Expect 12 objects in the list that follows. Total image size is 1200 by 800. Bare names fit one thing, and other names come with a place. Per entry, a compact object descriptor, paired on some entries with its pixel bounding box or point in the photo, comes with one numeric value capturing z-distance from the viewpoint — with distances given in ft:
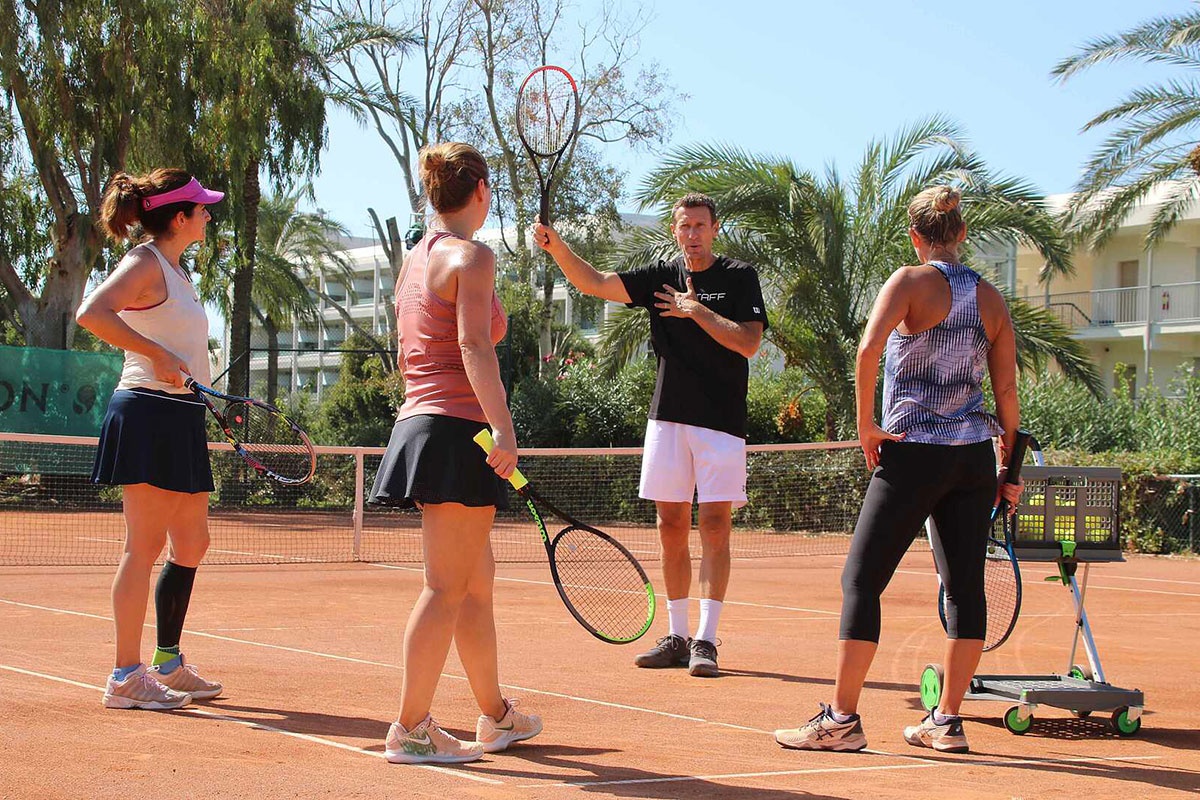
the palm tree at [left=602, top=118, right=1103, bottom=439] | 61.98
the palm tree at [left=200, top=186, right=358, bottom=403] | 135.33
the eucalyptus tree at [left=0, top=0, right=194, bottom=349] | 73.00
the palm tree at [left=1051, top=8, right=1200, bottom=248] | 68.95
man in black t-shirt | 21.44
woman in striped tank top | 15.38
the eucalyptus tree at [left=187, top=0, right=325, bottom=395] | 77.10
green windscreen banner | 71.72
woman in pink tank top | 13.82
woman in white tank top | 16.60
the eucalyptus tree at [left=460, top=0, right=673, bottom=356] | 111.96
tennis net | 51.44
